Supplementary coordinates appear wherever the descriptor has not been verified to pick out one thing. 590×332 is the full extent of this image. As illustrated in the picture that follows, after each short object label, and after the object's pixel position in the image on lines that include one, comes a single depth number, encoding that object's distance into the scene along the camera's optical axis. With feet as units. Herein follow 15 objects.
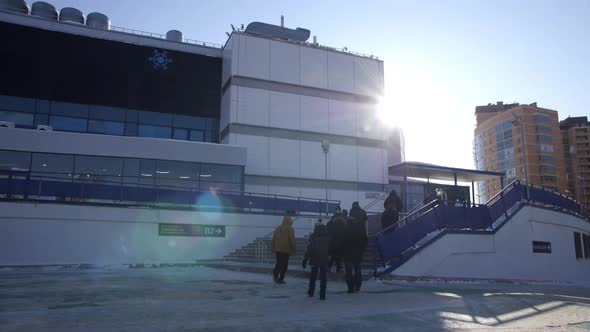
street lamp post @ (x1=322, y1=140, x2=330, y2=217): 76.32
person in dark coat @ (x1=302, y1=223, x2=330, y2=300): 27.73
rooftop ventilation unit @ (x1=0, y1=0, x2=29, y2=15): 103.86
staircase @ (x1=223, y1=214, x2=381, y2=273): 59.98
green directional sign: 67.15
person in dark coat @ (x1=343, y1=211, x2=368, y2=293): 30.70
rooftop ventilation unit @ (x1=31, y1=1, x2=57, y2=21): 111.75
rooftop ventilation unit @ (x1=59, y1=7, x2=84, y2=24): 115.55
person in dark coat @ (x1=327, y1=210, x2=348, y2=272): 31.43
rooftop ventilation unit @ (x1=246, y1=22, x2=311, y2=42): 113.29
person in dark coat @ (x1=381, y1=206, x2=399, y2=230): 45.27
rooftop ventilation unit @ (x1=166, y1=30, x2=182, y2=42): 117.60
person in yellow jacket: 35.63
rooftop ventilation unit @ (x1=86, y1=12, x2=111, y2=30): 116.06
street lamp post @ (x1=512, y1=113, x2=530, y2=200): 79.61
